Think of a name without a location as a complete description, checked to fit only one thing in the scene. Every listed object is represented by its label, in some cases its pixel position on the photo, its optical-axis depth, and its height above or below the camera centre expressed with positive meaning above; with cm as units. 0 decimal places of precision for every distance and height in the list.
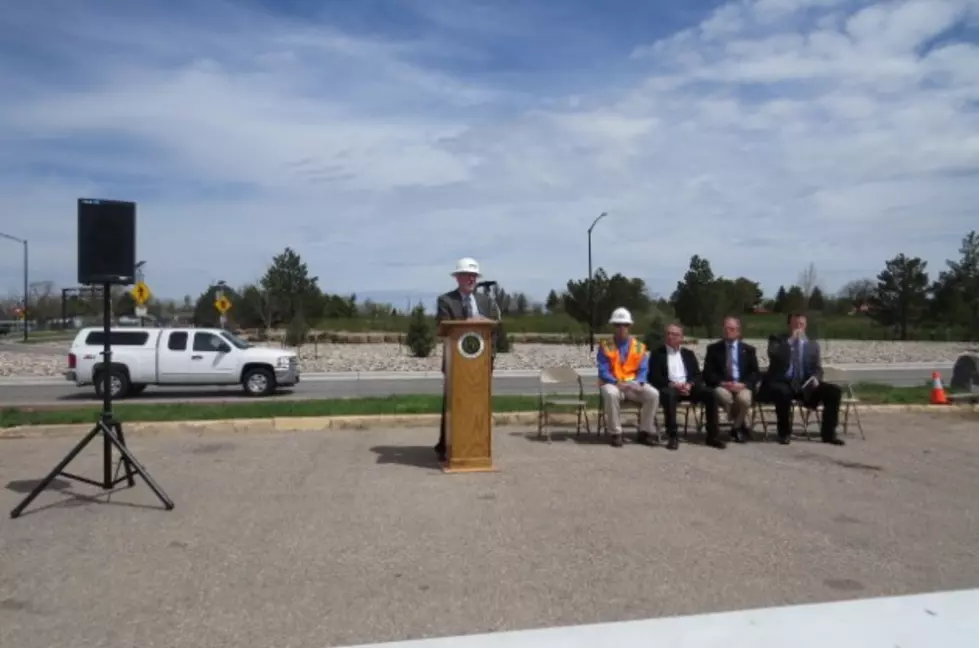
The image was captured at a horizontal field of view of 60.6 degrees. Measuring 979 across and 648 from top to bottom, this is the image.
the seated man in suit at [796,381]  1027 -66
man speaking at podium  877 +29
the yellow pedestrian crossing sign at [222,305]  3803 +101
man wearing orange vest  982 -60
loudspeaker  689 +71
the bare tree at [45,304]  10356 +277
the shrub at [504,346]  3512 -77
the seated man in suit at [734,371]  1021 -53
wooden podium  824 -67
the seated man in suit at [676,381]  984 -64
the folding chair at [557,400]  1051 -93
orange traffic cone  1375 -106
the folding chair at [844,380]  1100 -72
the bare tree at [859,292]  6544 +314
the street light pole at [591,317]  4066 +55
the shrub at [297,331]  3641 -17
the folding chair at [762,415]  1061 -113
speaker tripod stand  668 -103
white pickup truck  2000 -80
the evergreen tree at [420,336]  3391 -34
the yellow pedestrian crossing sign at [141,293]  3306 +135
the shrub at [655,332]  2807 -13
